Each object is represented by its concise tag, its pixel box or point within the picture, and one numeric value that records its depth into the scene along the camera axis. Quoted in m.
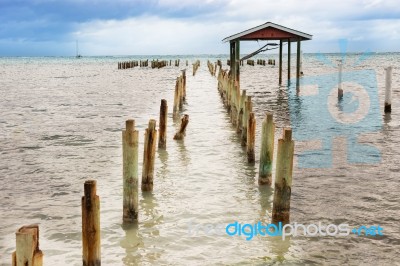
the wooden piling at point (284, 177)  6.20
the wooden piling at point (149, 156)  7.84
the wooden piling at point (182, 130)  12.79
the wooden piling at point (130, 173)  6.50
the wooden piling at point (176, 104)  17.15
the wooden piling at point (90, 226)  4.66
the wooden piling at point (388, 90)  16.02
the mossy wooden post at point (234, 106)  14.89
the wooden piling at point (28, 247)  3.46
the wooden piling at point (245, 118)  11.13
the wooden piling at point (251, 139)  9.58
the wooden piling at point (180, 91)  19.27
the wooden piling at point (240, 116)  12.84
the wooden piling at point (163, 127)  11.32
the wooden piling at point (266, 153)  8.16
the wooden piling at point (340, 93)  23.68
